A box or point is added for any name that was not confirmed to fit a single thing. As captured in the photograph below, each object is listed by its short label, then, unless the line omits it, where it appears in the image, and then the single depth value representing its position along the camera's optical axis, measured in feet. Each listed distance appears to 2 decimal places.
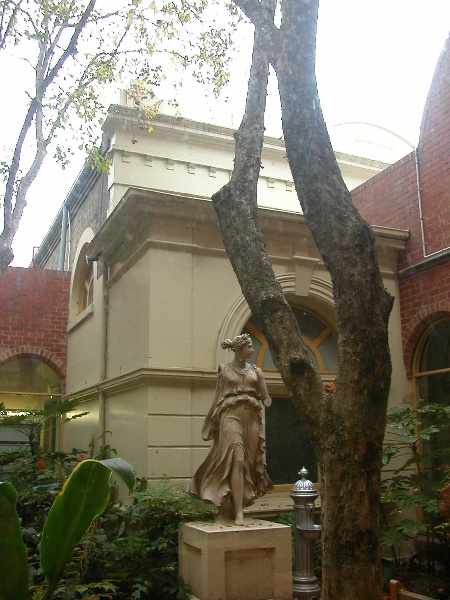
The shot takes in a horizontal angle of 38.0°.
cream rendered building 29.53
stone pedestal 20.59
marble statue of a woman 22.67
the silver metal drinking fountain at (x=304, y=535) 22.50
